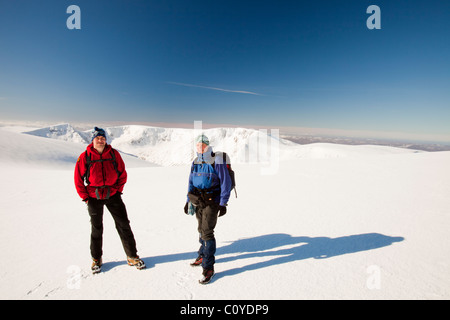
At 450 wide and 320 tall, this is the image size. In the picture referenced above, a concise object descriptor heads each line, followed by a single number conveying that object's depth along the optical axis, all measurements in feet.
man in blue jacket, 12.10
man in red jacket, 12.29
